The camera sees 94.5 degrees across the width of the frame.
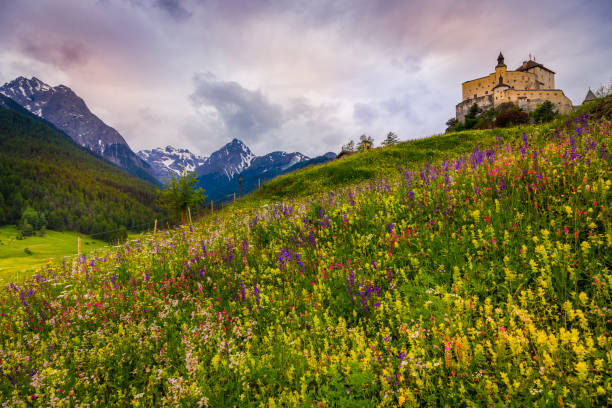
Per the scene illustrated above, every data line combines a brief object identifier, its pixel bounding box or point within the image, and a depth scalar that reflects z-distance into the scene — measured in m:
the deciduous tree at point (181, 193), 45.34
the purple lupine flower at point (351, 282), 4.11
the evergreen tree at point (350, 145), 80.78
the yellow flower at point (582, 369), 1.88
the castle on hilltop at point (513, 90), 101.14
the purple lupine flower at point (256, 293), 4.58
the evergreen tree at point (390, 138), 72.53
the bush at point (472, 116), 82.25
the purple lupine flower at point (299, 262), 5.20
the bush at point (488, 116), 77.97
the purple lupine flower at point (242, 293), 4.86
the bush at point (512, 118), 42.95
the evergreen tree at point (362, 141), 75.50
